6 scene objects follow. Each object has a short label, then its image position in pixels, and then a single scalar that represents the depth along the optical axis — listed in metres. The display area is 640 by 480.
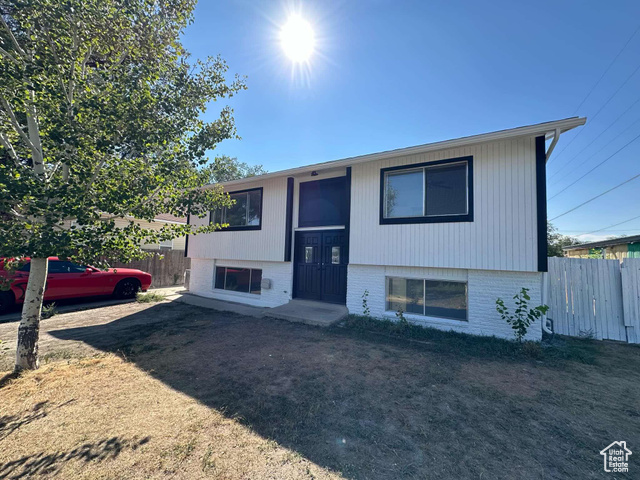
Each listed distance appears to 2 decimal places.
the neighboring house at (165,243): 13.53
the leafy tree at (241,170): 26.44
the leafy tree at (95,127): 2.86
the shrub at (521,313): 4.75
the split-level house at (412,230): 4.99
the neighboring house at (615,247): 12.12
